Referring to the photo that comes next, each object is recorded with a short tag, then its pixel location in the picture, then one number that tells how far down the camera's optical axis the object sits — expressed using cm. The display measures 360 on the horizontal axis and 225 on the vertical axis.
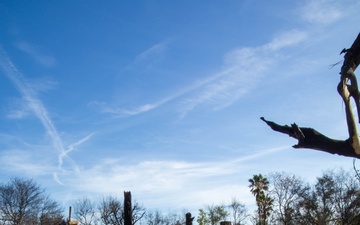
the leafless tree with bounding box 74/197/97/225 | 5437
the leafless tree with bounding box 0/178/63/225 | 4733
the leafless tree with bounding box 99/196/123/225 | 4819
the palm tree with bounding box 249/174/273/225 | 4359
